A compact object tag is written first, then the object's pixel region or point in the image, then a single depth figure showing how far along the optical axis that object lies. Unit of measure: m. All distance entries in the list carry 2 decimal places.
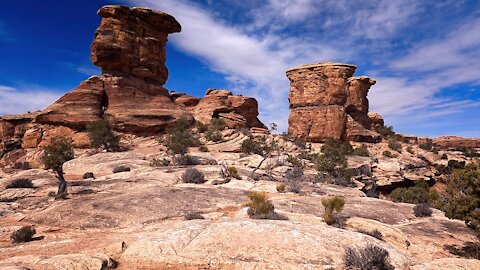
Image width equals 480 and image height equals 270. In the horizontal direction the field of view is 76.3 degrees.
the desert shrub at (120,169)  24.52
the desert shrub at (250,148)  37.66
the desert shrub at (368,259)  7.51
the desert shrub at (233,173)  21.66
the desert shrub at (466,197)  11.10
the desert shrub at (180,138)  32.12
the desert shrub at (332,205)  12.11
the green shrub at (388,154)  50.93
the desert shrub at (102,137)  39.12
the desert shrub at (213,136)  42.63
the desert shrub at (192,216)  12.00
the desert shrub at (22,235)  10.05
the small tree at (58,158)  16.69
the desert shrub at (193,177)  19.80
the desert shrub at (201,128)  47.32
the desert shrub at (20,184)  19.12
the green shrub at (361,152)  49.12
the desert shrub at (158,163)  27.17
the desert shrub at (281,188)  18.53
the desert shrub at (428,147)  61.69
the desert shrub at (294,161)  34.52
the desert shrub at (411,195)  28.90
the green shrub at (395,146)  56.16
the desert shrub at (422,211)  15.54
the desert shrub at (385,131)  66.94
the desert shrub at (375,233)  10.56
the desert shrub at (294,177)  19.02
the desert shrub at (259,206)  12.06
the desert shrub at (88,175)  22.74
